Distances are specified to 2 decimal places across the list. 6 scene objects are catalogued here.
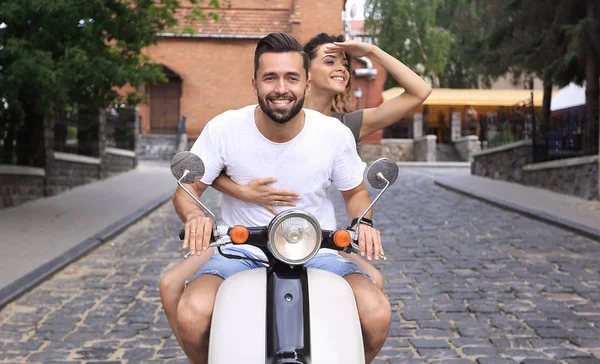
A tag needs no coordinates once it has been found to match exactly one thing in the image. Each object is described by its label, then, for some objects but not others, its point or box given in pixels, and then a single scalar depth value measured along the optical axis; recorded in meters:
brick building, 33.62
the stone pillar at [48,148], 14.05
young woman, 2.97
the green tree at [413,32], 43.50
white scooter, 2.42
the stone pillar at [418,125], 36.47
